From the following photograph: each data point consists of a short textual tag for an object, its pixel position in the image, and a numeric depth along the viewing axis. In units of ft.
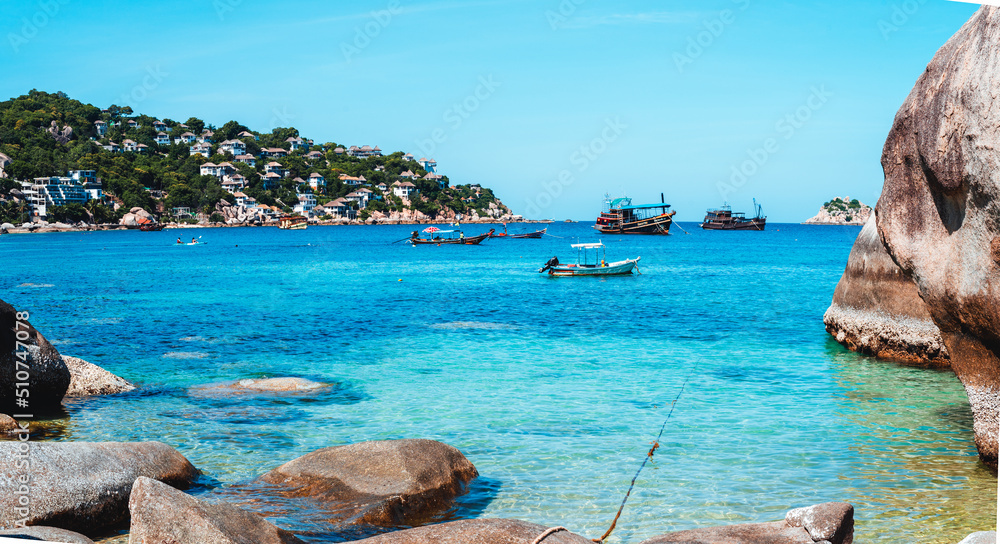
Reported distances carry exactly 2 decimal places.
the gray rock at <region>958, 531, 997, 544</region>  16.26
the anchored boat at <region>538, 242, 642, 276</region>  138.41
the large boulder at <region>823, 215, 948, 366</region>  51.16
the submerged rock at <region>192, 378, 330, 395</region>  45.55
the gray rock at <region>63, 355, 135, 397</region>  43.52
